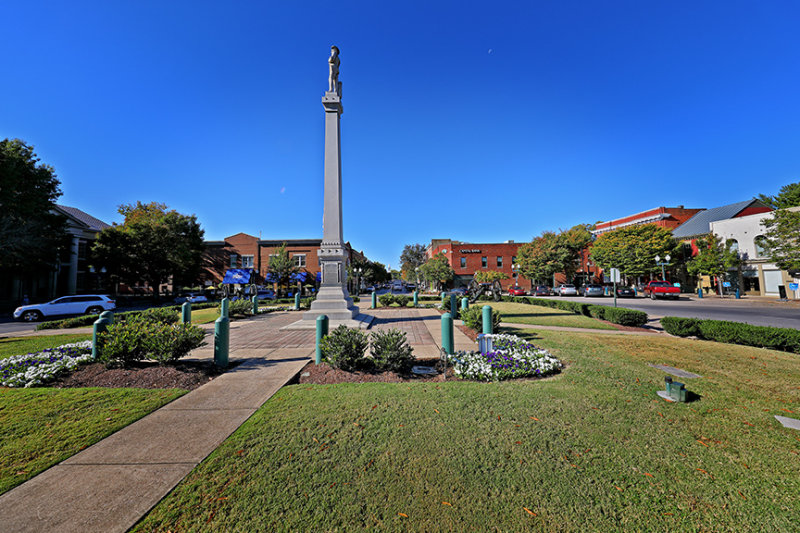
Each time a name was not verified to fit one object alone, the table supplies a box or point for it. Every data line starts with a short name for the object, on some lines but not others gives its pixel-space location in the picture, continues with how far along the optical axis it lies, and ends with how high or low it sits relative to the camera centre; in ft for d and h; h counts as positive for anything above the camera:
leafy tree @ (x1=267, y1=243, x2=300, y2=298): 144.56 +8.84
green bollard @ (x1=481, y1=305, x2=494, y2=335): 29.55 -3.63
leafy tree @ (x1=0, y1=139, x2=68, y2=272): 80.23 +22.15
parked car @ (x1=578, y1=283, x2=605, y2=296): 120.16 -3.98
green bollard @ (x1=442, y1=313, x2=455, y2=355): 22.60 -3.69
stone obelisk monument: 45.91 +5.50
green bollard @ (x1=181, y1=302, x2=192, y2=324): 41.65 -3.39
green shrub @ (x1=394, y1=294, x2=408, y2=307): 76.37 -4.19
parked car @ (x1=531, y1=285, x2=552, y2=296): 135.74 -4.54
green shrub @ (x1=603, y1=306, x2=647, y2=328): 42.91 -5.27
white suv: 64.28 -4.00
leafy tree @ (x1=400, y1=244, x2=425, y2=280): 274.57 +22.90
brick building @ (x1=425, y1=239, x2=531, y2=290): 196.65 +15.14
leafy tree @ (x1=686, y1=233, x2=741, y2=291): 113.91 +7.37
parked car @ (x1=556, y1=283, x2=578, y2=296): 129.08 -4.09
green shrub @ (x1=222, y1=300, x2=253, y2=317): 57.73 -4.15
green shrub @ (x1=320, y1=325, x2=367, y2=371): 21.04 -4.37
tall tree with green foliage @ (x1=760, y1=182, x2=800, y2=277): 89.30 +10.83
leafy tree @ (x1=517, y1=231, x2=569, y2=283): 149.79 +11.10
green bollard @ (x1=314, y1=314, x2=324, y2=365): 23.49 -3.24
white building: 107.76 +6.70
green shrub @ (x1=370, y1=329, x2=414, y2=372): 20.97 -4.71
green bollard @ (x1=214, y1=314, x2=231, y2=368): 22.07 -4.06
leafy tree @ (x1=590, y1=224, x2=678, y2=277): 136.36 +13.64
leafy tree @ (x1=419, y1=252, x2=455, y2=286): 165.68 +6.85
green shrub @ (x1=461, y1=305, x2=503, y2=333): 34.89 -4.29
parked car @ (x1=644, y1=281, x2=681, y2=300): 103.65 -4.20
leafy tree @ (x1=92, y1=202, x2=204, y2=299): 108.47 +13.07
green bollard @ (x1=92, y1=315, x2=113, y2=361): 22.62 -3.01
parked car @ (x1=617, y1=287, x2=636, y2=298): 118.39 -5.01
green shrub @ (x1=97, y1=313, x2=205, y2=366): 20.68 -3.74
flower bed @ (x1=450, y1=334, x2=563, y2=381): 19.90 -5.45
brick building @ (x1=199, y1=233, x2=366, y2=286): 164.04 +15.75
